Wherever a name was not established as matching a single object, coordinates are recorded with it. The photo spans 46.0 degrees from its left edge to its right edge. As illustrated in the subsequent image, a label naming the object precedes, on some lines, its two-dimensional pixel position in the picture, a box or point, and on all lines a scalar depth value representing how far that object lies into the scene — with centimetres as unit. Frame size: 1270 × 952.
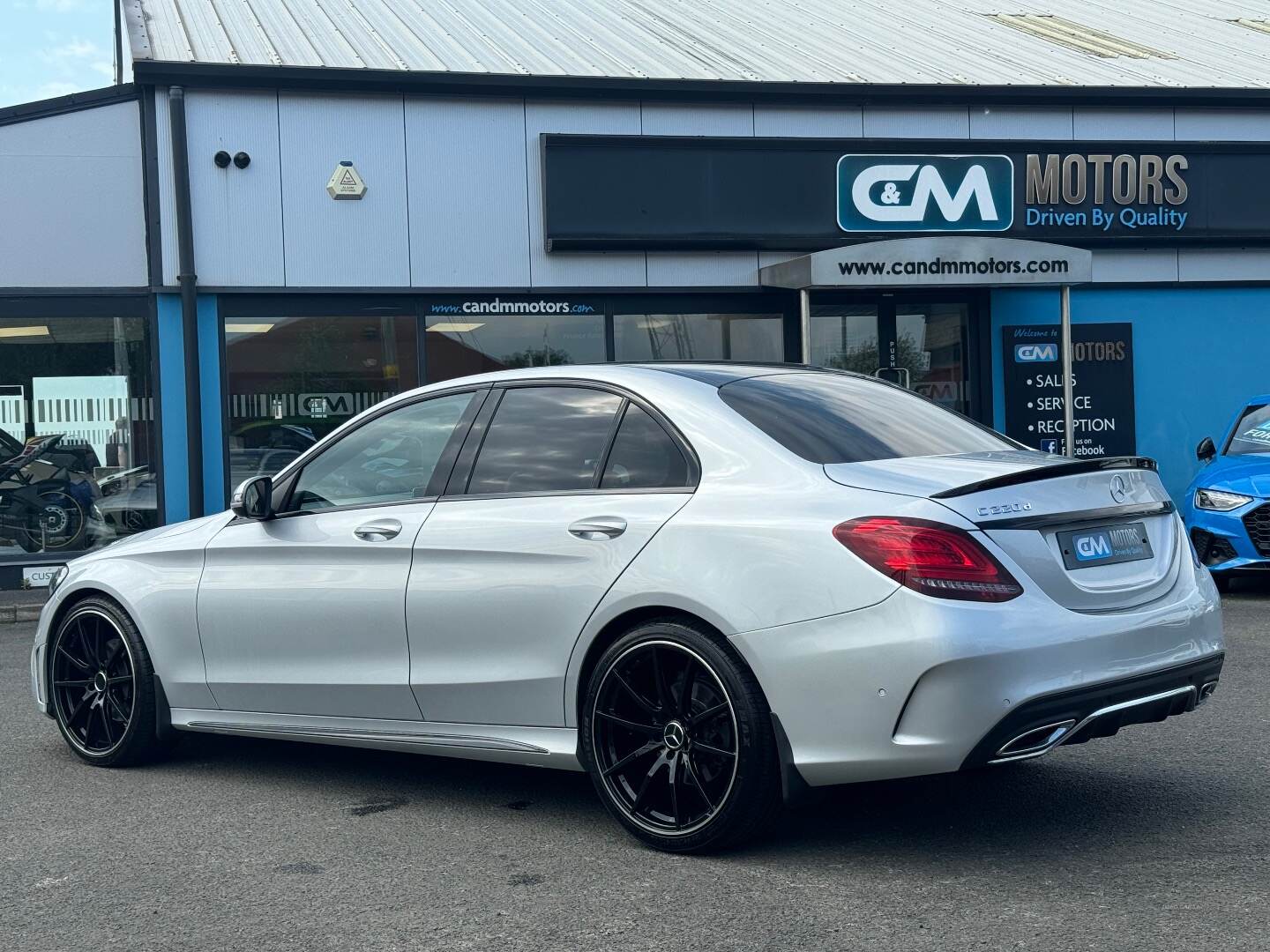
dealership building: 1432
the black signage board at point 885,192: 1545
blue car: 1092
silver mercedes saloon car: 419
